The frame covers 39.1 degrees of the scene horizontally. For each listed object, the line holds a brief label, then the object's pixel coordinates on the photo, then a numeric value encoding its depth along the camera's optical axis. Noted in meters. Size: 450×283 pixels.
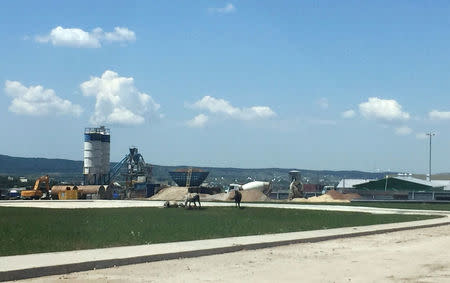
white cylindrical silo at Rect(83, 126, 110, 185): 114.44
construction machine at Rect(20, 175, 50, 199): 75.62
